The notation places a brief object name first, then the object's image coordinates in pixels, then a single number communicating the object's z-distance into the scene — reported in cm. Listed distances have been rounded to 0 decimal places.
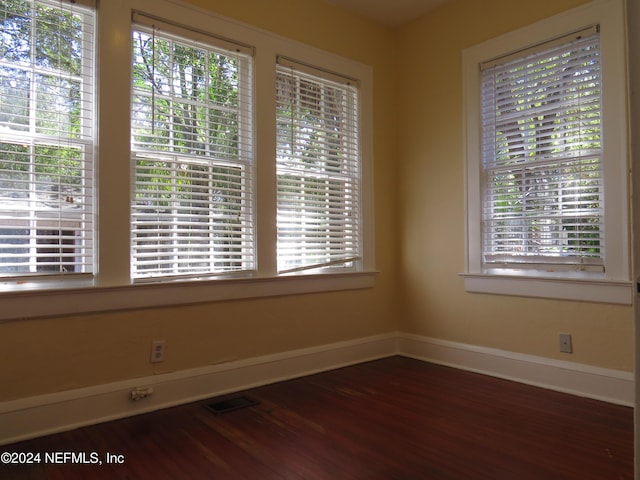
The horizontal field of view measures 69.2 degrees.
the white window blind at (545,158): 287
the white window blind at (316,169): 332
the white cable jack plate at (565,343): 297
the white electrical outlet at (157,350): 269
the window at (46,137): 228
